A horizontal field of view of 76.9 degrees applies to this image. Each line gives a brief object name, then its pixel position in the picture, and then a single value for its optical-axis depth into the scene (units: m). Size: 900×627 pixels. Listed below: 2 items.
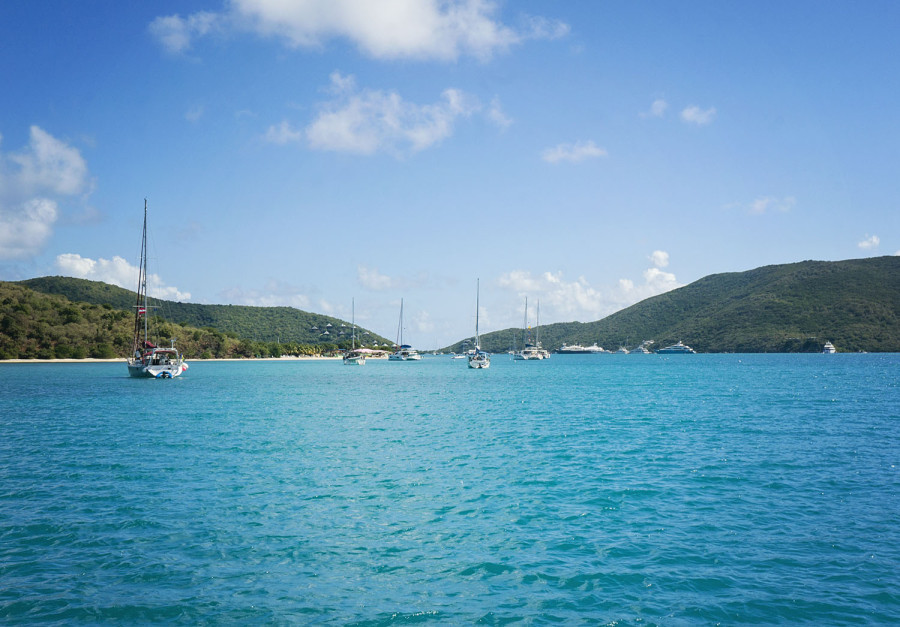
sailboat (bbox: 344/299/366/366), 185.95
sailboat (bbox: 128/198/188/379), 82.75
